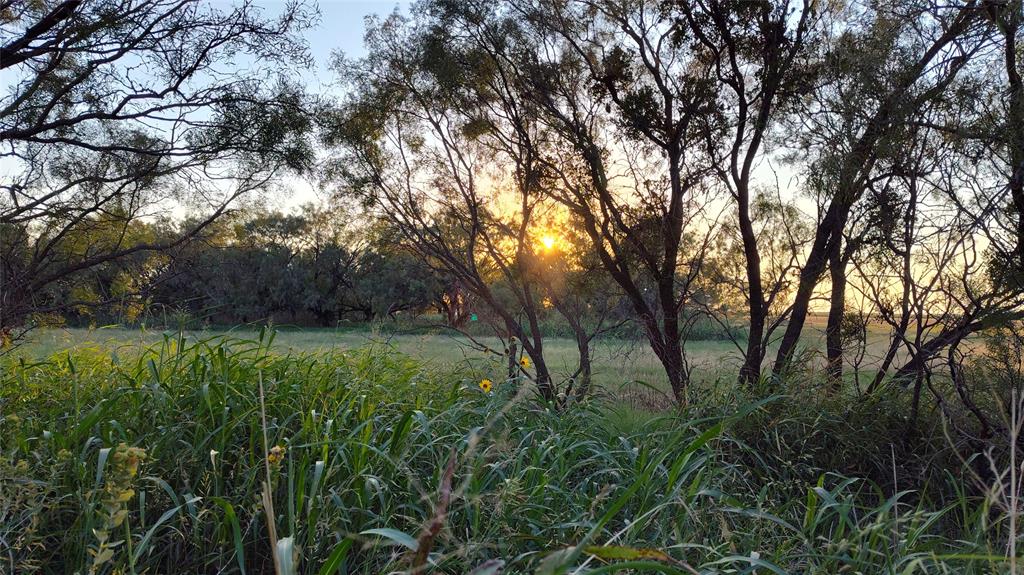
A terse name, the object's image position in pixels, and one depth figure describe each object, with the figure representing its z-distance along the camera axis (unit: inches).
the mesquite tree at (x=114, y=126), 171.9
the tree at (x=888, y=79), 140.9
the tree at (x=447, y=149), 207.2
